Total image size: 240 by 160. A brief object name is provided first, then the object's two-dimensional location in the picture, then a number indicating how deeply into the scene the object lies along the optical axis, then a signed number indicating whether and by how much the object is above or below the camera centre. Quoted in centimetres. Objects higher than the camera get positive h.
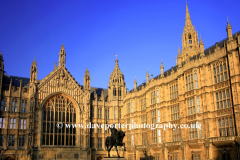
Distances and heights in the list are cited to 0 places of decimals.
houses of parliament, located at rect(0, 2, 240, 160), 4128 +422
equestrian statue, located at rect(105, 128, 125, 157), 3775 -86
